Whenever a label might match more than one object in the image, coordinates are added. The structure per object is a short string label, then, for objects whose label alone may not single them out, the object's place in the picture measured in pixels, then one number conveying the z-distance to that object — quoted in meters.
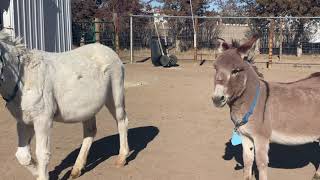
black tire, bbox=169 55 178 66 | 14.67
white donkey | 3.55
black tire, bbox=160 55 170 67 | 14.44
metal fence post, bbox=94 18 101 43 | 15.95
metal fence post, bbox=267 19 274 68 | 14.63
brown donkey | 3.29
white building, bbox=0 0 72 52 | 8.88
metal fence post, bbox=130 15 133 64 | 15.54
